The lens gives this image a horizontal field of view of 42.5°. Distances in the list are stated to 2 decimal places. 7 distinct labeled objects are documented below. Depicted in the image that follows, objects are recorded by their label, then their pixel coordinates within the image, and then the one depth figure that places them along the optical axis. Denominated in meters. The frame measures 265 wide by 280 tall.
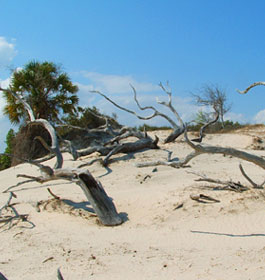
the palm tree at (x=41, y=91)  16.16
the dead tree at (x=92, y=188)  6.34
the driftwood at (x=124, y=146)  12.63
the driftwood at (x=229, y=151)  5.46
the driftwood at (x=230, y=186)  7.01
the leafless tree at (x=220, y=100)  26.07
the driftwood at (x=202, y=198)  6.59
